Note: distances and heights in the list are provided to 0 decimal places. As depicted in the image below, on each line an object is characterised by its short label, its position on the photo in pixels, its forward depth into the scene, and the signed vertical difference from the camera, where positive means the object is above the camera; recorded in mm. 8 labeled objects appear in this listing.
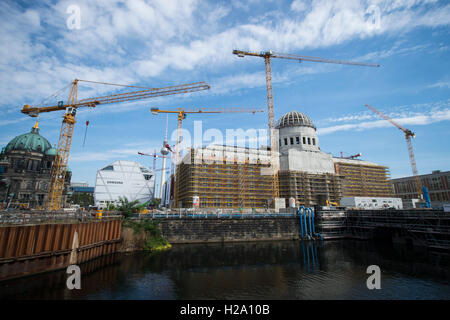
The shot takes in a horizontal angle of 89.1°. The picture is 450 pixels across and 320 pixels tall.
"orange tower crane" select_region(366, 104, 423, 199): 106000 +25126
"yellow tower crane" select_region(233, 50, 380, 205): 82156 +38213
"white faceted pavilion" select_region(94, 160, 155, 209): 119112 +15453
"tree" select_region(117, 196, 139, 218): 42438 +569
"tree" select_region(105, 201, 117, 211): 43125 +754
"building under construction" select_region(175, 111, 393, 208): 73875 +13219
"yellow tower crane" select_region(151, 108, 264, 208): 91750 +37175
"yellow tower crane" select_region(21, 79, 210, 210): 64500 +23737
